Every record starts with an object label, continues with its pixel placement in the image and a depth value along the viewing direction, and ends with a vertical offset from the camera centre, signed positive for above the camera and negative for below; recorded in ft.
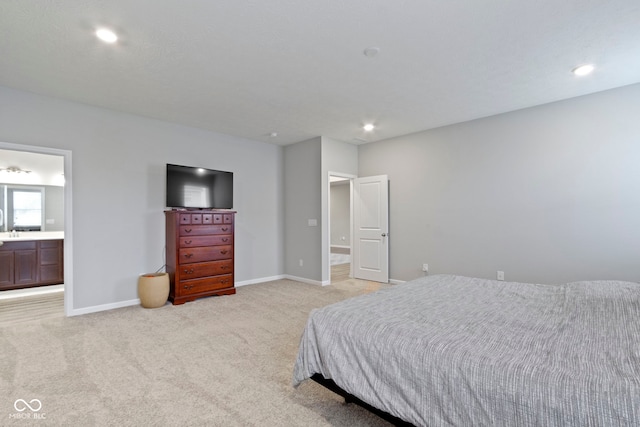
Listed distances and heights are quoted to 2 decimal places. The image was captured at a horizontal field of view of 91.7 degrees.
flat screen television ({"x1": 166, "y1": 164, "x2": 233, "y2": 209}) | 14.58 +1.50
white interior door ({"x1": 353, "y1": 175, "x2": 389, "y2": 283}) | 18.31 -0.70
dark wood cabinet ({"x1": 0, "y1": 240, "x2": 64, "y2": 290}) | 15.83 -2.34
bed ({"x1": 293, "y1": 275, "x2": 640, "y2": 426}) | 3.59 -1.95
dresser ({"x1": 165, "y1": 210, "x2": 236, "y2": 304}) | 14.06 -1.68
